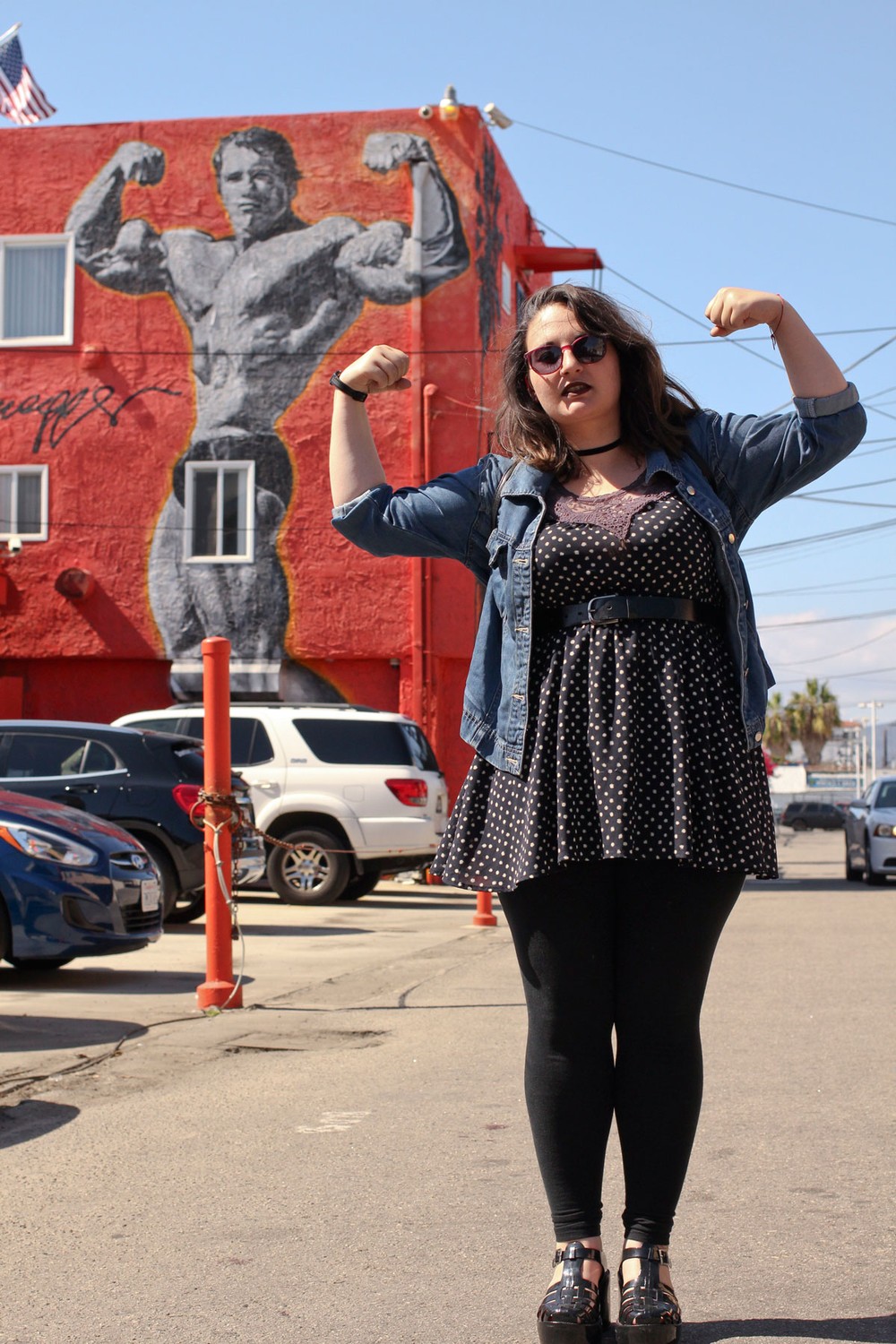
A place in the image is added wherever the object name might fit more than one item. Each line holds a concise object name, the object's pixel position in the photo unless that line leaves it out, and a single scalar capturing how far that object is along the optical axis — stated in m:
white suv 15.15
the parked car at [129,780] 11.67
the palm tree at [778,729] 96.31
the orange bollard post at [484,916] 13.36
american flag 23.41
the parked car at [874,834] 19.08
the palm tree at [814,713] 95.06
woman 2.82
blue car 7.94
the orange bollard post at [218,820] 7.39
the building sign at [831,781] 105.82
